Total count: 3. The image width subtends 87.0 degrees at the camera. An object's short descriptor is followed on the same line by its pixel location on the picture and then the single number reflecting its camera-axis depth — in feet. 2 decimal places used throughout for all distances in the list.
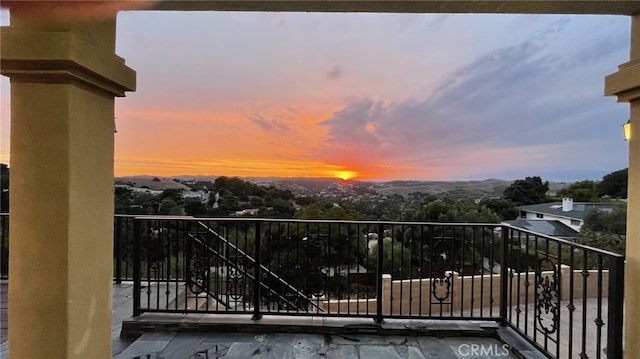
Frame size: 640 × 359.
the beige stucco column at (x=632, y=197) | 4.74
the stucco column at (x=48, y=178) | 3.91
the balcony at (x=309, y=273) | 8.99
